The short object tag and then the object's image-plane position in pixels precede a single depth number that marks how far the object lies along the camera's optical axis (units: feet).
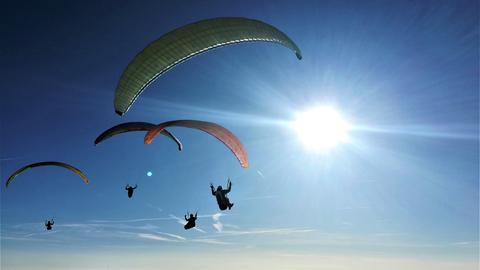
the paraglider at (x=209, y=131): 77.40
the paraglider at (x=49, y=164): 111.75
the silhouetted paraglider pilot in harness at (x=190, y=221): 93.97
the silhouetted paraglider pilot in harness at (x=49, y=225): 139.66
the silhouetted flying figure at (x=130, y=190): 105.71
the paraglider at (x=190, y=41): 73.77
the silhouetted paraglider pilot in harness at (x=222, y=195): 85.35
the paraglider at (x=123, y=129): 91.15
